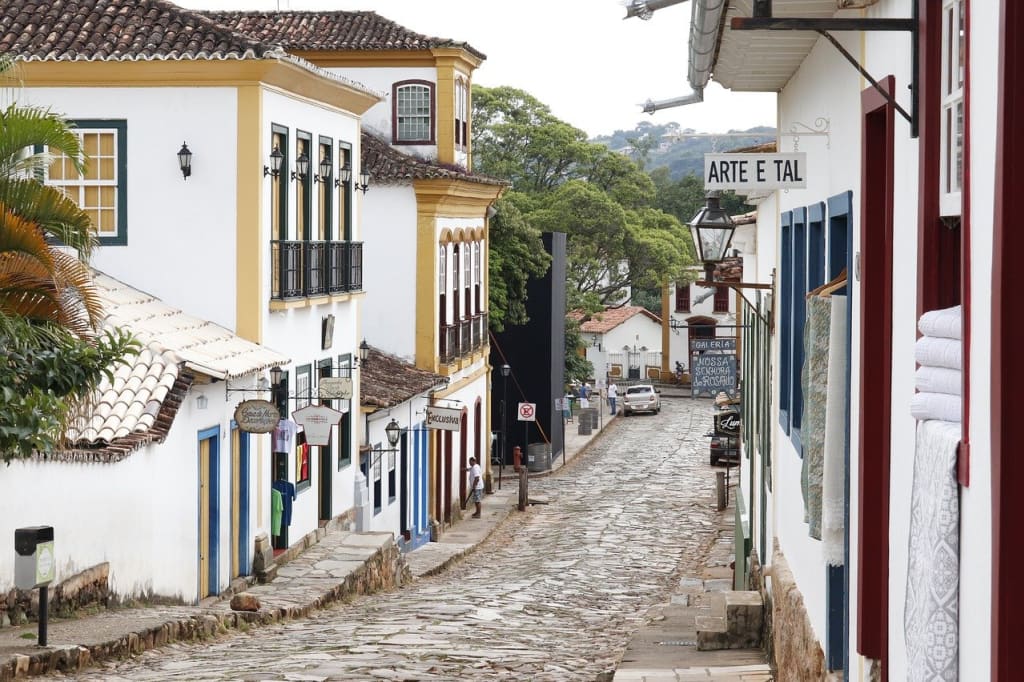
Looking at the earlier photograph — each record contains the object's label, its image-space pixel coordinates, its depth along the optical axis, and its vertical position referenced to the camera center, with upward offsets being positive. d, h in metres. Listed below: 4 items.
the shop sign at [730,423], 27.95 -1.51
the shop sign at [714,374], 22.00 -0.49
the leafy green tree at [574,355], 51.50 -0.53
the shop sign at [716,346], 29.89 -0.13
